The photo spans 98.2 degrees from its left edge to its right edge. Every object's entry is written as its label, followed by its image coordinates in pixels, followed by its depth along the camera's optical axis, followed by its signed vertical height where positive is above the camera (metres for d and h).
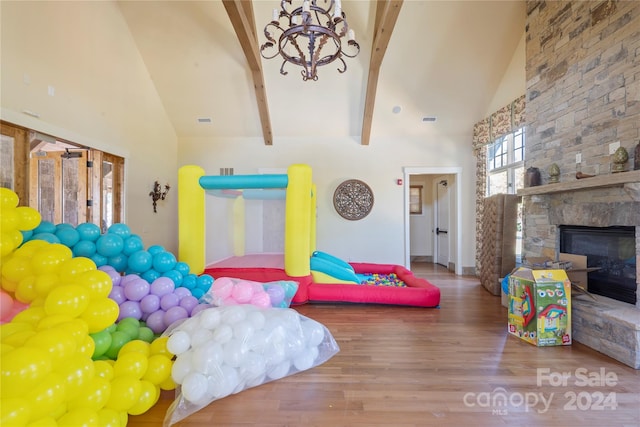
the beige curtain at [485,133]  4.10 +1.34
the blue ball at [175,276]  2.51 -0.55
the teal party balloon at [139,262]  2.43 -0.41
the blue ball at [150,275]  2.46 -0.54
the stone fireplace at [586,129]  2.27 +0.83
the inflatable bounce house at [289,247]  3.27 -0.39
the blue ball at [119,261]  2.43 -0.41
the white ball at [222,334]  1.71 -0.74
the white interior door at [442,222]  5.91 -0.18
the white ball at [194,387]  1.54 -0.96
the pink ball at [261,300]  2.52 -0.78
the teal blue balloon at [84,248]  2.28 -0.27
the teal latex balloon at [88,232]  2.32 -0.14
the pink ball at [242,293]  2.51 -0.71
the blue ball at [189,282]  2.67 -0.64
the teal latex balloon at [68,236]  2.21 -0.16
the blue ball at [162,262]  2.54 -0.43
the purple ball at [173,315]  2.19 -0.80
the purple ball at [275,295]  2.68 -0.78
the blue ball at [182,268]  2.67 -0.51
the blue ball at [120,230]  2.50 -0.13
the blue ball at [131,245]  2.46 -0.27
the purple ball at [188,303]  2.34 -0.75
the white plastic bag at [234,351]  1.59 -0.87
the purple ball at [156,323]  2.19 -0.85
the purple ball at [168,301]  2.29 -0.72
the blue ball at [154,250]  2.60 -0.33
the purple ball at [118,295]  2.18 -0.63
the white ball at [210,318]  1.81 -0.68
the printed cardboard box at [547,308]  2.37 -0.82
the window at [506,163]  4.31 +0.84
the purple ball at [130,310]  2.17 -0.74
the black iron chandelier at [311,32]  2.12 +1.48
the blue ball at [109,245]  2.33 -0.25
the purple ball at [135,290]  2.21 -0.60
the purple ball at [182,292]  2.39 -0.67
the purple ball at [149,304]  2.23 -0.71
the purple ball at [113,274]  2.23 -0.47
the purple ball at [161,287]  2.31 -0.60
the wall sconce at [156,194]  4.82 +0.38
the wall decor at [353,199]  5.45 +0.30
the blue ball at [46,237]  2.06 -0.16
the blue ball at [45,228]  2.16 -0.10
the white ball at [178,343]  1.68 -0.78
